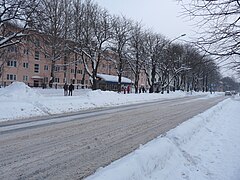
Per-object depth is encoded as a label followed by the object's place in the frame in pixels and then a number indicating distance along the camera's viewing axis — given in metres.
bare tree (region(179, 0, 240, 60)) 3.96
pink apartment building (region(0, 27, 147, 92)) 39.11
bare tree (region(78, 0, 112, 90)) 27.07
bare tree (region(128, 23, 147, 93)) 33.00
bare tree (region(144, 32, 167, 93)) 34.98
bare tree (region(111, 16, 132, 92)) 29.80
